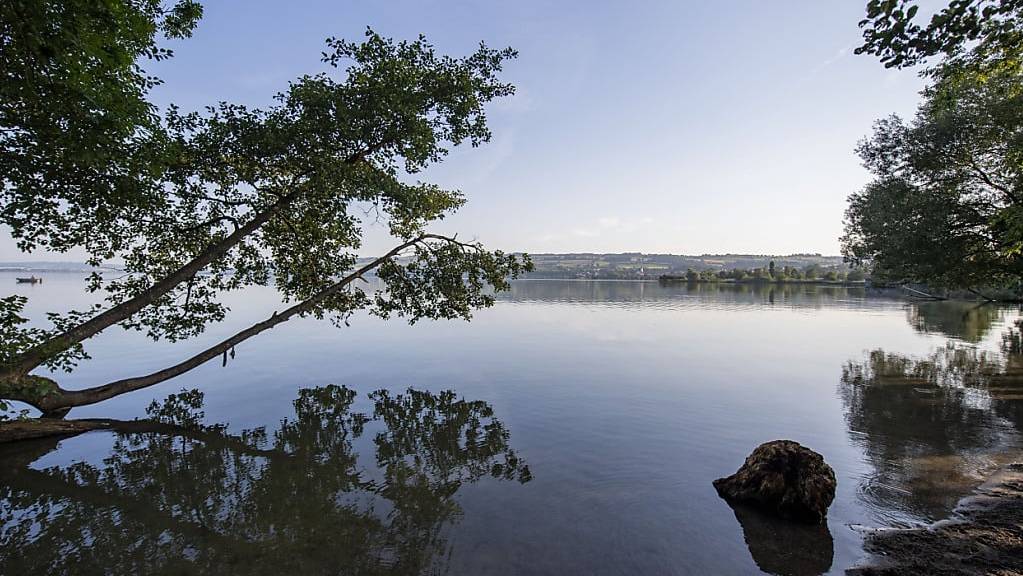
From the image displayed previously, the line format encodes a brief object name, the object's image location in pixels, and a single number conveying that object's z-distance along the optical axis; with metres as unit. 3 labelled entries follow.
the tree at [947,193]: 24.02
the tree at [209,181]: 8.98
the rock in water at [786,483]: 9.96
